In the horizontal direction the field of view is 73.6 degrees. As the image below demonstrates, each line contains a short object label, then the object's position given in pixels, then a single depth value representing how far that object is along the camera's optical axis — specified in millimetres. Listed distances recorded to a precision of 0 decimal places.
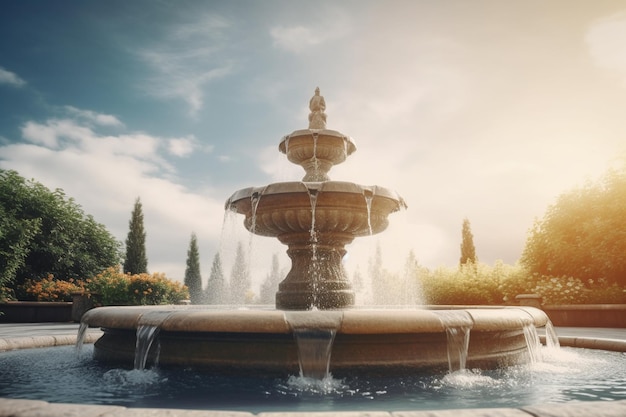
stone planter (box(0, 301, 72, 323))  14789
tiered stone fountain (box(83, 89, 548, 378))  3785
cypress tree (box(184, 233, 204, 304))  46222
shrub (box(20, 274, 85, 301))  17000
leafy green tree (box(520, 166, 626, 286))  15625
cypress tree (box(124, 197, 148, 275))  34719
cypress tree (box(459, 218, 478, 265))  48875
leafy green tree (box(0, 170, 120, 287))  21453
